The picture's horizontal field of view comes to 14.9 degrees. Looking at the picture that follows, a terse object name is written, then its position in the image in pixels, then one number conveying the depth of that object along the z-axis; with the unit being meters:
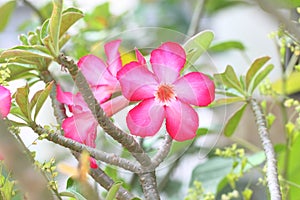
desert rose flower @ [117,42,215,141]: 0.76
